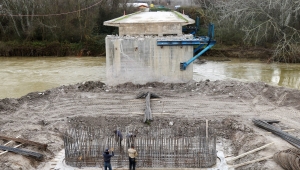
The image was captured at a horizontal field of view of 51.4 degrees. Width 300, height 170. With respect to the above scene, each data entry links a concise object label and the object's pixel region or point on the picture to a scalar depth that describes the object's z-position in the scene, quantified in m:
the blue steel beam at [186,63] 19.41
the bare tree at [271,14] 25.98
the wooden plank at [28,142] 10.92
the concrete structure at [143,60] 19.19
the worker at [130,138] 10.18
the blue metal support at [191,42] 18.97
